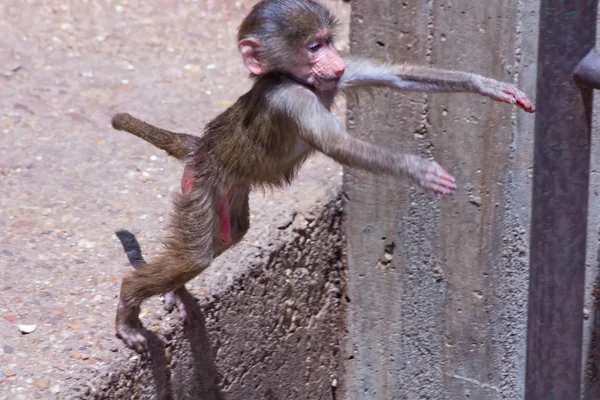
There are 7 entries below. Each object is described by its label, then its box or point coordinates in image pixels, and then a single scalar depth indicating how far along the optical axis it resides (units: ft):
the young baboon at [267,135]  19.84
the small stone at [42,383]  19.81
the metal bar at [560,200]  11.42
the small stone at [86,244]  25.26
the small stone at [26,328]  21.63
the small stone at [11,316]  21.94
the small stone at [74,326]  21.95
